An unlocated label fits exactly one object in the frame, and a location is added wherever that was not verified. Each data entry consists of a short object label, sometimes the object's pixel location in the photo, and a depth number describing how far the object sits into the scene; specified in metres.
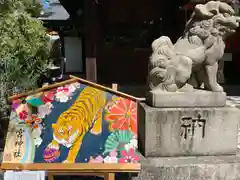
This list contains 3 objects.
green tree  4.60
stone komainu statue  3.34
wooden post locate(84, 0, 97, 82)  8.12
